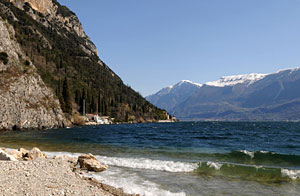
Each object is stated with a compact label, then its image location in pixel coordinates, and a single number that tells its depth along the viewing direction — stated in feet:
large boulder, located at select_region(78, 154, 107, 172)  59.21
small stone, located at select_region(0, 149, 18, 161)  60.18
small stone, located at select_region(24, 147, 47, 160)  67.97
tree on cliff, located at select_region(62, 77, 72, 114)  422.82
